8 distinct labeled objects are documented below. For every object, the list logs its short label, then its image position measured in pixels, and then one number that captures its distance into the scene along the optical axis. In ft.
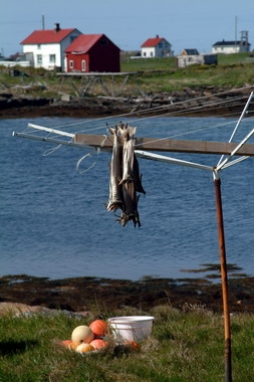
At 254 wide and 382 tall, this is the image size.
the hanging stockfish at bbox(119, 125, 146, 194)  49.65
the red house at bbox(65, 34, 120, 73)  474.08
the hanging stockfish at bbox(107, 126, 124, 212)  50.16
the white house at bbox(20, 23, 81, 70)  547.08
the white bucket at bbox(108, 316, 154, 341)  58.44
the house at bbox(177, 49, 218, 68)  572.10
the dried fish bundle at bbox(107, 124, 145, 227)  49.83
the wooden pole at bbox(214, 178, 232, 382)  50.85
